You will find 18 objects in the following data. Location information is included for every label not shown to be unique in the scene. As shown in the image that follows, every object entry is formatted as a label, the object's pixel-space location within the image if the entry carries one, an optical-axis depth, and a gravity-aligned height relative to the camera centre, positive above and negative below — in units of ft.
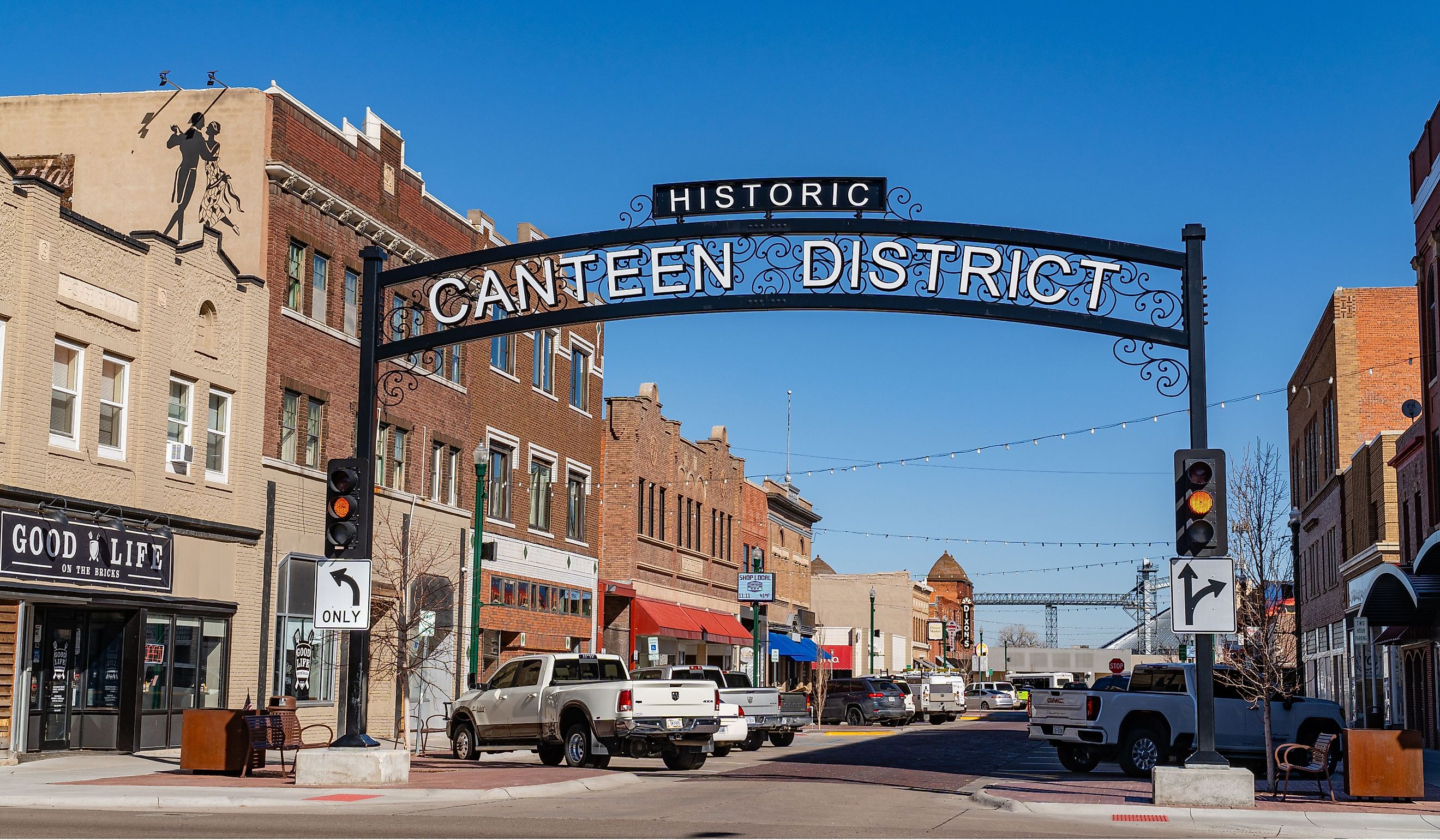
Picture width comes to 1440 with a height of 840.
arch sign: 62.80 +15.08
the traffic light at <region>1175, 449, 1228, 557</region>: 56.65 +4.37
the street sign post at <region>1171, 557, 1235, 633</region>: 56.70 +0.97
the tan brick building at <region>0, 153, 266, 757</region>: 75.72 +7.31
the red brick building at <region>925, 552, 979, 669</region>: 451.12 +6.11
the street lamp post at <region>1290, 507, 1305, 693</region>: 104.37 +4.20
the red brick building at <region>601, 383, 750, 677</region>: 161.89 +9.05
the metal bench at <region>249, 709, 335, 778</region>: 67.36 -5.57
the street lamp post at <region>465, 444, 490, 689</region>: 107.24 +3.84
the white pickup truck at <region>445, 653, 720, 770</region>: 77.77 -5.27
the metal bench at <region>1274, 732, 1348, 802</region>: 63.47 -5.72
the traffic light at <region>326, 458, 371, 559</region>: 61.31 +4.12
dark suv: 166.81 -9.42
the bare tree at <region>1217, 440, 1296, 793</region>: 72.43 -0.17
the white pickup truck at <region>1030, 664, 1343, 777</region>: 79.41 -5.31
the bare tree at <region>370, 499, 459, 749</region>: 108.06 +1.37
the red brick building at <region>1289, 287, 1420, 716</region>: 155.02 +23.18
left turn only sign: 61.87 +0.66
